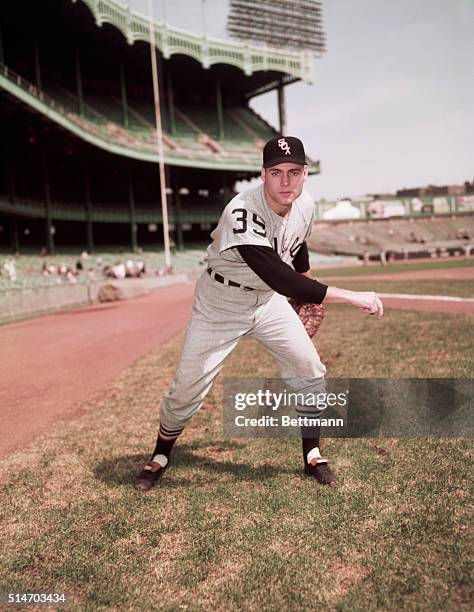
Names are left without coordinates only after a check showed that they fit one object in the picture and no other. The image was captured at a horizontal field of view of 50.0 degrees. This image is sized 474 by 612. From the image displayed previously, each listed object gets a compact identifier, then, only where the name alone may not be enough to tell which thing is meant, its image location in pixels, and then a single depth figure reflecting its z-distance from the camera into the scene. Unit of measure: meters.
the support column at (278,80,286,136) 52.56
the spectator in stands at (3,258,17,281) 21.00
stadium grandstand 31.52
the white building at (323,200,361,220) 58.62
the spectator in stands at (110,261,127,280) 23.84
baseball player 3.20
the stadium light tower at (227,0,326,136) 52.72
